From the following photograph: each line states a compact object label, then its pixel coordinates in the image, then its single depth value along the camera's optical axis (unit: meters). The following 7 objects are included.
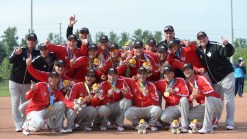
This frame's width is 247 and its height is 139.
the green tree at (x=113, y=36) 84.31
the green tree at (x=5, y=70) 49.26
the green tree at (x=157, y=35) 86.12
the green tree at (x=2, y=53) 57.23
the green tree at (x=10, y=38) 69.68
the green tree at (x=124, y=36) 74.26
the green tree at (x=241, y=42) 97.78
